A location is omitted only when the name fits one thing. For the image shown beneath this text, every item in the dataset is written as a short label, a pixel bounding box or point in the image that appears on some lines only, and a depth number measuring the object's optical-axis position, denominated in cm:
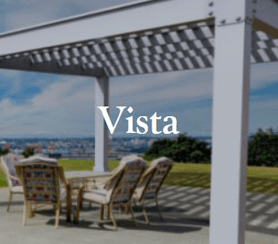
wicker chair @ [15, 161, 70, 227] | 577
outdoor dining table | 628
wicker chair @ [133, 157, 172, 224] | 603
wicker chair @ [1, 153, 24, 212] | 687
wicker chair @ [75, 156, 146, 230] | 563
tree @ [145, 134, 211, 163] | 1750
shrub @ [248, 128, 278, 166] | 1644
